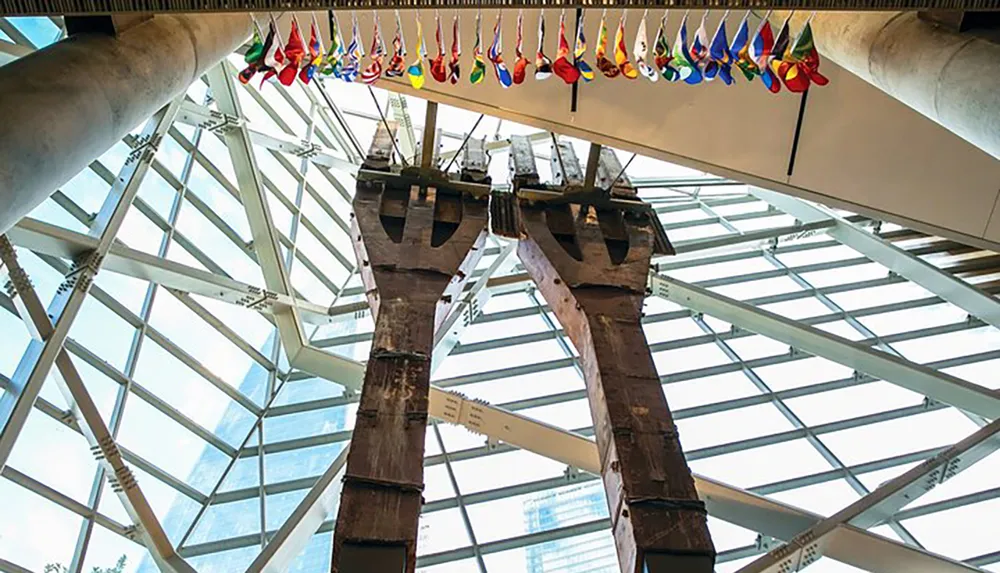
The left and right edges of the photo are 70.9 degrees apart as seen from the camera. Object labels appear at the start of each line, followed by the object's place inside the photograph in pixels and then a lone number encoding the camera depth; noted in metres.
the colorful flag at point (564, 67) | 4.61
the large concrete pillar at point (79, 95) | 2.77
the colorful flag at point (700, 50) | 4.67
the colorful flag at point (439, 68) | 4.82
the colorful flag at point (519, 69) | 4.82
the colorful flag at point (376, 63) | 5.11
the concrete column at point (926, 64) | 3.20
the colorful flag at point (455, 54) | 4.72
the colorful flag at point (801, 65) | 4.35
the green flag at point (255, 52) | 4.66
